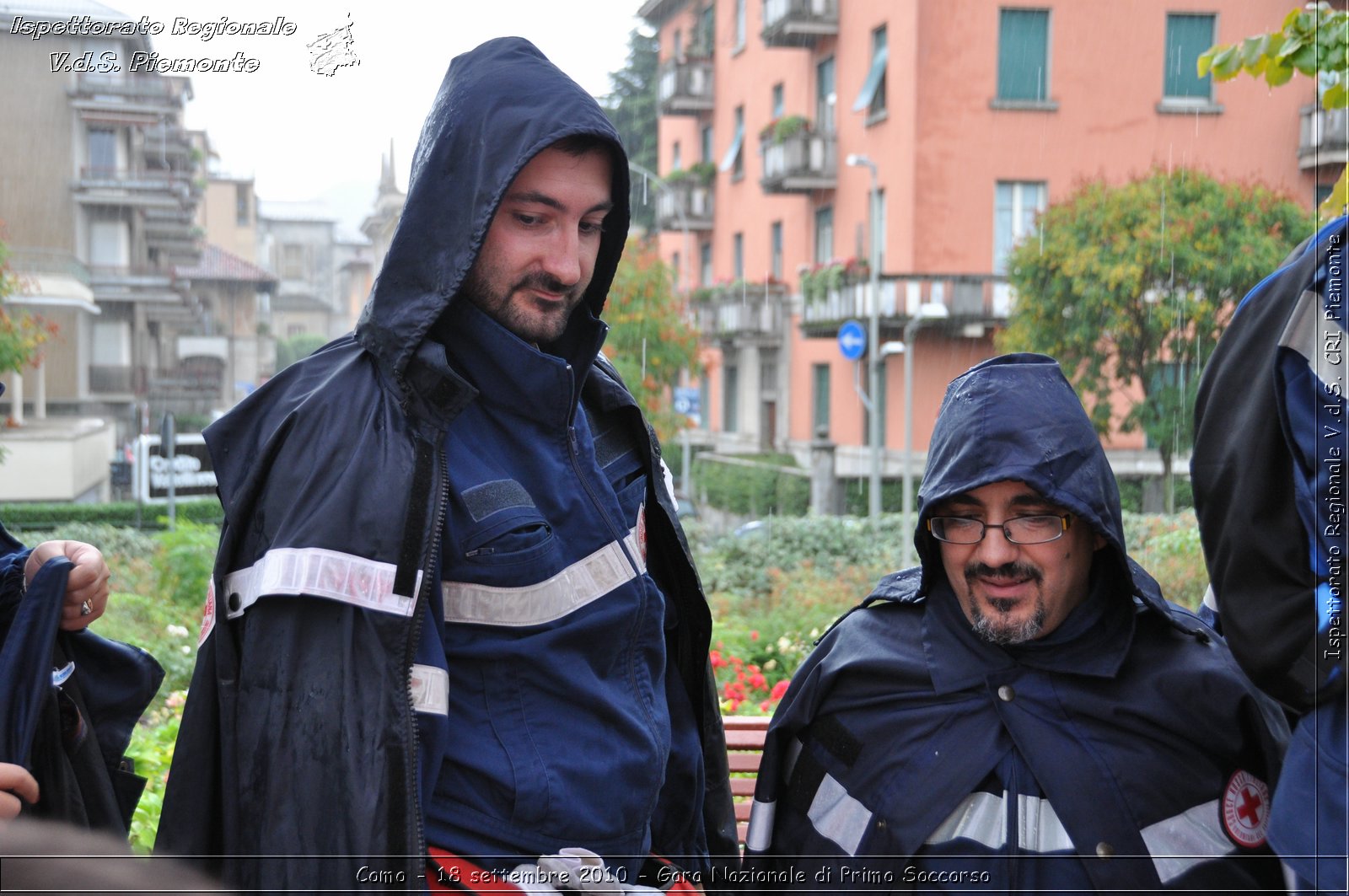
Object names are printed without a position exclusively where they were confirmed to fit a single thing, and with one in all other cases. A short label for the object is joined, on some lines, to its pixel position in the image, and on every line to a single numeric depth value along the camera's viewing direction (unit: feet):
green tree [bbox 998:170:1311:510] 49.34
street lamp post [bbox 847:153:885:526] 50.14
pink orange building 61.82
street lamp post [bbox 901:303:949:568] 42.96
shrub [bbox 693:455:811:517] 73.31
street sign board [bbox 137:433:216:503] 42.86
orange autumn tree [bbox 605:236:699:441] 54.54
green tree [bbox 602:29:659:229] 83.87
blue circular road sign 59.26
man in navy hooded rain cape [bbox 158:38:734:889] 6.85
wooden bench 12.51
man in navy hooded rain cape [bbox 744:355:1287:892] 8.53
